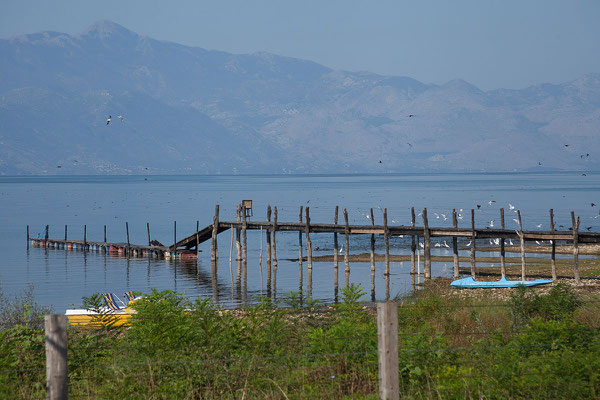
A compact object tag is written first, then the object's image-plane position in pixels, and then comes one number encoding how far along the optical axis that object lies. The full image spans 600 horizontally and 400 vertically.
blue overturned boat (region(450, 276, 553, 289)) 72.31
